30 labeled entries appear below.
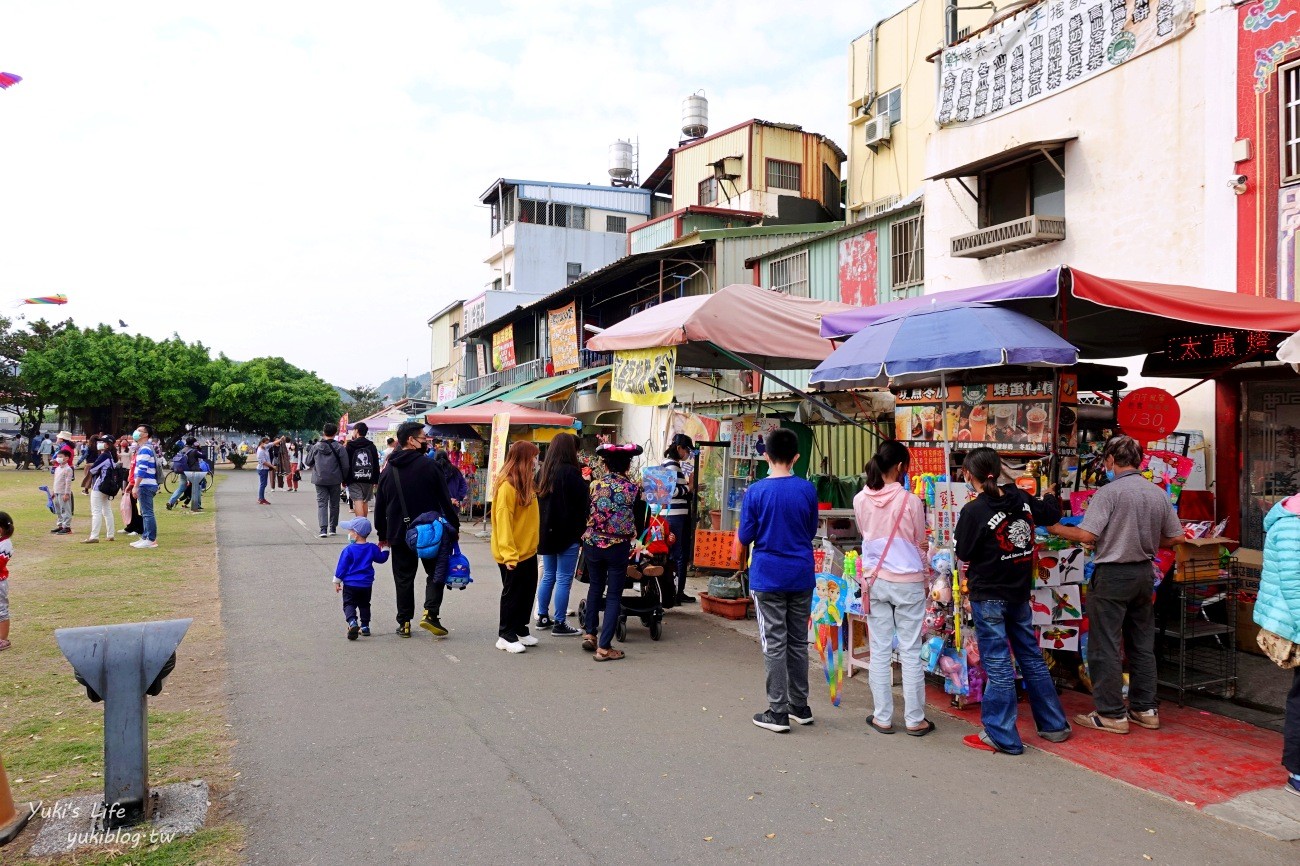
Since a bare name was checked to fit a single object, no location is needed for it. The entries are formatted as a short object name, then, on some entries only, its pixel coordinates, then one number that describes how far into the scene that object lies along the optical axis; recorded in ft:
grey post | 12.96
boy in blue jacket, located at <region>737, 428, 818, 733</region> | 17.85
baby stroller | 26.03
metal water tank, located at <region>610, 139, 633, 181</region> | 125.08
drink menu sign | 20.77
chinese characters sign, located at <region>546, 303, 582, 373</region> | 73.61
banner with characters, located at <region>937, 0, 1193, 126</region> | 30.60
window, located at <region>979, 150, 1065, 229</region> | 34.86
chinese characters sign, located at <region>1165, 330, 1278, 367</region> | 22.91
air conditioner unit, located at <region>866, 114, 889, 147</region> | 59.11
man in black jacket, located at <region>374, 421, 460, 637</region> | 25.72
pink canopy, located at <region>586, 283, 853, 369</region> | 25.70
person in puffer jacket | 15.01
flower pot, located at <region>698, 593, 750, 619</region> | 29.66
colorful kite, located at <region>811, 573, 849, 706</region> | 20.45
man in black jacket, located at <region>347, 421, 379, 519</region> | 47.75
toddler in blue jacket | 24.95
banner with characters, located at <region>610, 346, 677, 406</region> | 26.27
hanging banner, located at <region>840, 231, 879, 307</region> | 45.44
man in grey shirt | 17.83
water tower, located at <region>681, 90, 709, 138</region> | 99.96
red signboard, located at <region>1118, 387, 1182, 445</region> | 23.93
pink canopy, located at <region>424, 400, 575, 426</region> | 50.91
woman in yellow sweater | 24.03
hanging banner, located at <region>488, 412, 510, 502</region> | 48.65
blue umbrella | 18.25
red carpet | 15.46
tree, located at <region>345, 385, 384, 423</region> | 257.12
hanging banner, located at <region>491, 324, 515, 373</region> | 93.86
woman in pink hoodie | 17.88
